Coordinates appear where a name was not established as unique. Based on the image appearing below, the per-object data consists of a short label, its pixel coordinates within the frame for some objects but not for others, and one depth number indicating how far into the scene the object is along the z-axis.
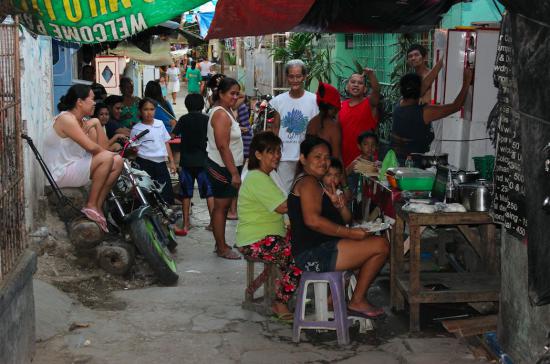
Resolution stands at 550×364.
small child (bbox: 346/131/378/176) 8.30
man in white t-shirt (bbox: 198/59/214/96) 31.59
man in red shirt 8.74
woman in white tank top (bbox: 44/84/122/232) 8.23
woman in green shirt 6.49
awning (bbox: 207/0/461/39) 8.67
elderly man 8.80
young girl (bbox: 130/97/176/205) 10.37
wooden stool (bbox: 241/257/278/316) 6.78
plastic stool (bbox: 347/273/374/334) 6.25
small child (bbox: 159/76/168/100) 30.88
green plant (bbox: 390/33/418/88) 11.94
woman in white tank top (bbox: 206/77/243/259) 8.38
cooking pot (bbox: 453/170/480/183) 6.38
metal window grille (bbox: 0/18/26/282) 5.03
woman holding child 6.01
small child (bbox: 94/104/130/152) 10.98
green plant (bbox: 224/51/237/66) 35.81
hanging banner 5.09
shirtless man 8.61
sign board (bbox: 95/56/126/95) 16.02
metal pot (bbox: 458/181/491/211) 6.14
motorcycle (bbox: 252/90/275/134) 9.09
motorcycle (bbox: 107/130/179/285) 7.83
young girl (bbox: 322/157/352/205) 6.33
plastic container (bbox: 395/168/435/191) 6.73
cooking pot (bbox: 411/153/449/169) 7.05
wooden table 6.16
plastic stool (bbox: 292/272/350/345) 6.00
